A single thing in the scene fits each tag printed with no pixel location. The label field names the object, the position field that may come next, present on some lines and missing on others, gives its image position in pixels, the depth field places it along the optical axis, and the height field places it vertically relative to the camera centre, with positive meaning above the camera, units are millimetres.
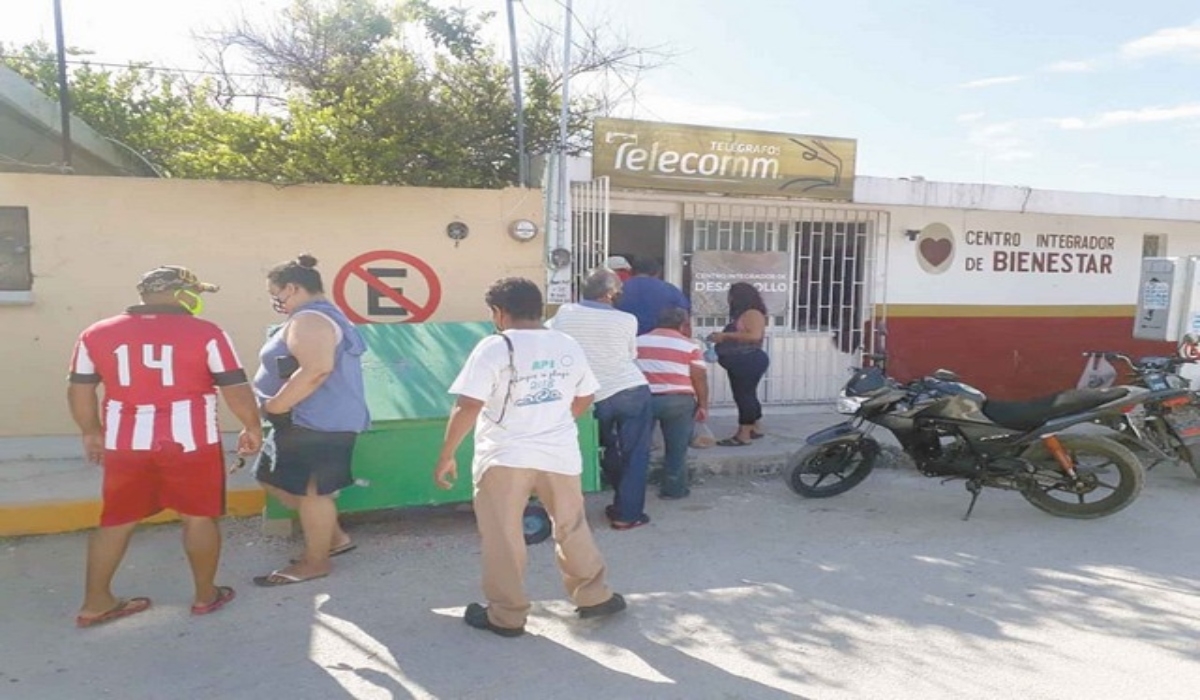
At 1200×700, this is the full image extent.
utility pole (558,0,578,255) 6766 +1074
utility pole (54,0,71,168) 6219 +1478
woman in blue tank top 3746 -570
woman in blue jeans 6508 -457
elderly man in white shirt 4691 -474
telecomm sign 6805 +1138
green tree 6512 +1860
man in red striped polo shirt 5184 -530
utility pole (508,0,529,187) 6953 +1722
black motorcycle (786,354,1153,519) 5051 -874
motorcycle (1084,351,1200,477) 5539 -792
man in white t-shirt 3264 -593
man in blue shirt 5746 -40
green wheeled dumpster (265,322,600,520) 4508 -801
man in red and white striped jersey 3412 -572
